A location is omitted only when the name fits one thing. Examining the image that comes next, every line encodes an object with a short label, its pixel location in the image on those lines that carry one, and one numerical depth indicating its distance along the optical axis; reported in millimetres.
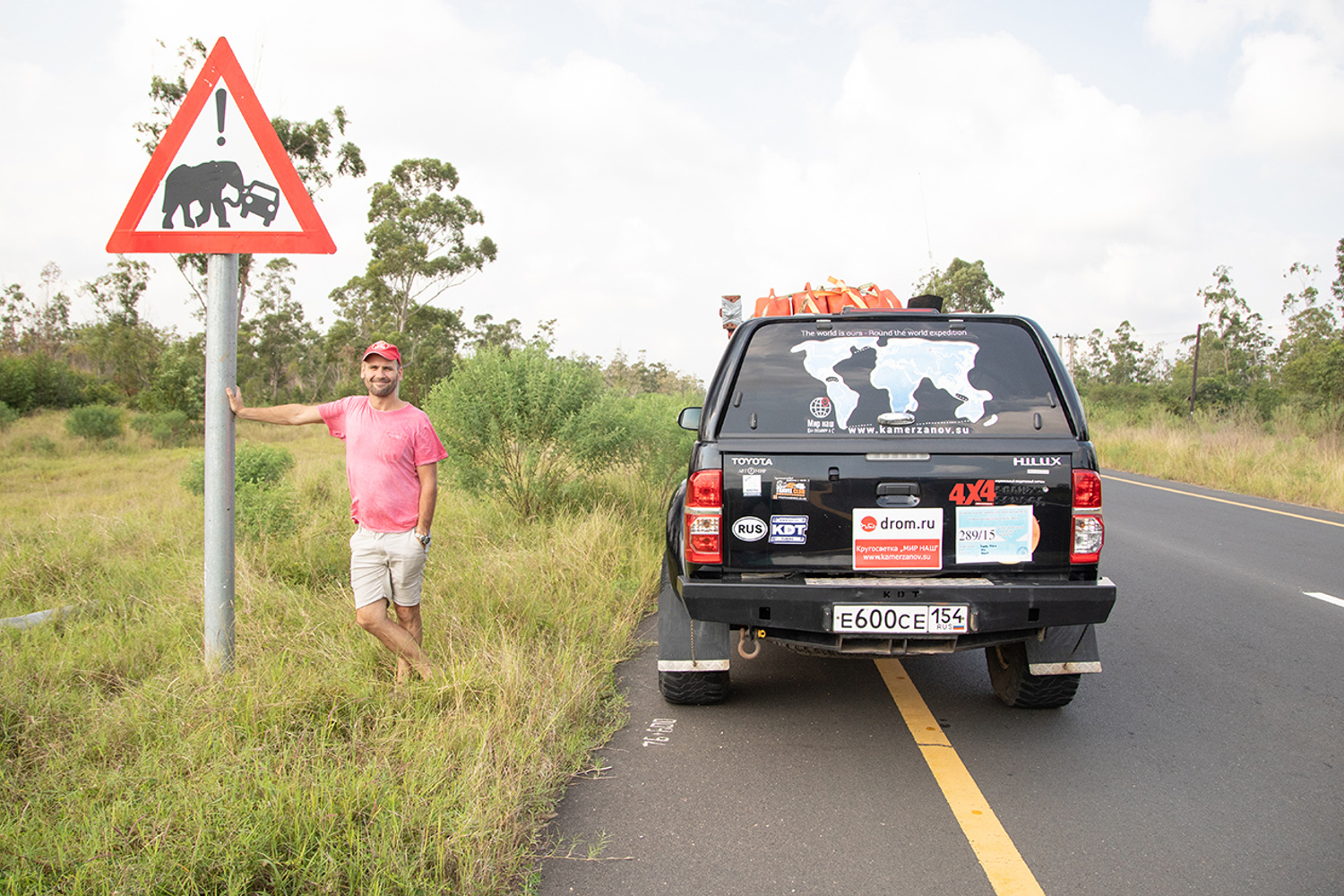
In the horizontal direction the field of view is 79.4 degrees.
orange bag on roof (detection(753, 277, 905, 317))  8125
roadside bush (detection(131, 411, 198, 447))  22922
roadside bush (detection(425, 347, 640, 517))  7730
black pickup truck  3109
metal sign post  3318
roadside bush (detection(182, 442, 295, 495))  8357
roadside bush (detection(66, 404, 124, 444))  21734
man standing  3705
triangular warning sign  3197
